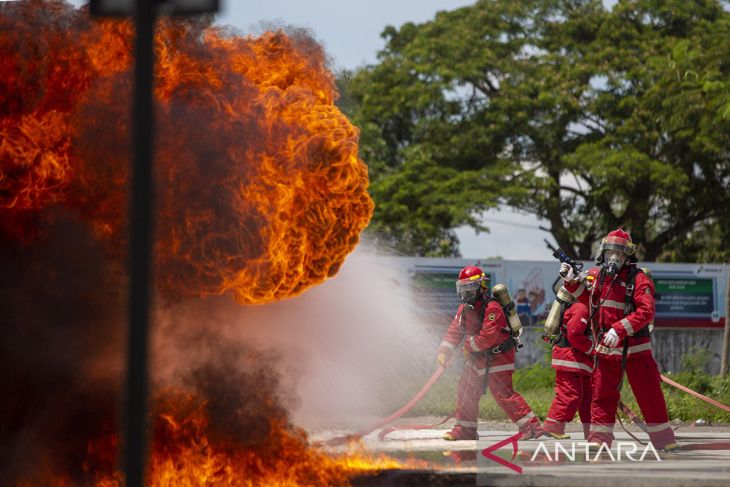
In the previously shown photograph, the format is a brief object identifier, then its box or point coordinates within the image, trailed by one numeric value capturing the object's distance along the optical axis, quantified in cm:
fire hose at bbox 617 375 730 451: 1068
